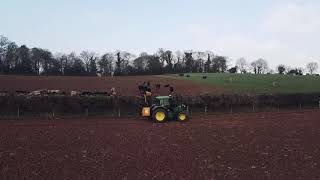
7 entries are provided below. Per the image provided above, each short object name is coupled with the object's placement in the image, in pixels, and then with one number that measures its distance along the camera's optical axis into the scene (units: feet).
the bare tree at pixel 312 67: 458.91
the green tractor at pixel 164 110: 87.97
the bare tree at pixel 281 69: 393.84
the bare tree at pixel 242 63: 460.63
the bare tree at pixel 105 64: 345.31
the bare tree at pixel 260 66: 442.09
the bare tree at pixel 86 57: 359.91
